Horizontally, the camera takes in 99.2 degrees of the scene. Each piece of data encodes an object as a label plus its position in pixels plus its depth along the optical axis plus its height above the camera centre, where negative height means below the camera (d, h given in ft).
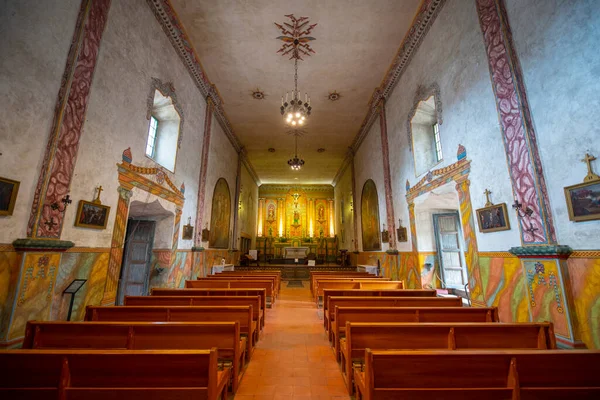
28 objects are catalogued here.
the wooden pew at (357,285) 20.80 -2.69
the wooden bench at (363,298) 13.92 -2.67
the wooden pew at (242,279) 23.20 -2.44
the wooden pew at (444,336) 8.74 -2.87
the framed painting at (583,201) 10.71 +2.20
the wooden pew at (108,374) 5.72 -2.84
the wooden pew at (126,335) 8.48 -2.76
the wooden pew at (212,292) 16.55 -2.62
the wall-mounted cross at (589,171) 10.75 +3.39
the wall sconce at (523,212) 13.23 +2.09
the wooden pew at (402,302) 13.94 -2.74
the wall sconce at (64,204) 12.90 +2.47
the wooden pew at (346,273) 29.37 -2.47
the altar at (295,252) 58.13 +0.01
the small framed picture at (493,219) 15.05 +2.04
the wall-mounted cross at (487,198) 16.17 +3.38
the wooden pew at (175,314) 11.32 -2.72
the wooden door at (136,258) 24.06 -0.57
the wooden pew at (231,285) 21.09 -2.69
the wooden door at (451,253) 26.16 -0.09
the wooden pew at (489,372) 5.90 -2.82
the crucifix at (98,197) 15.79 +3.35
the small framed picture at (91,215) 14.65 +2.19
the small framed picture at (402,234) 28.04 +1.97
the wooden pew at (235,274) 28.84 -2.46
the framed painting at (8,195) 10.71 +2.41
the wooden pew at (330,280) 22.11 -2.42
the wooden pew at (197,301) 13.80 -2.65
